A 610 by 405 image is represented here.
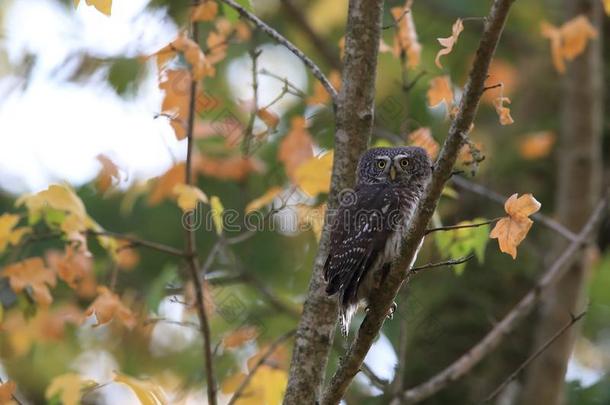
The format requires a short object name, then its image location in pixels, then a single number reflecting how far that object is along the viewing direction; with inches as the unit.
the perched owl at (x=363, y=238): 335.6
